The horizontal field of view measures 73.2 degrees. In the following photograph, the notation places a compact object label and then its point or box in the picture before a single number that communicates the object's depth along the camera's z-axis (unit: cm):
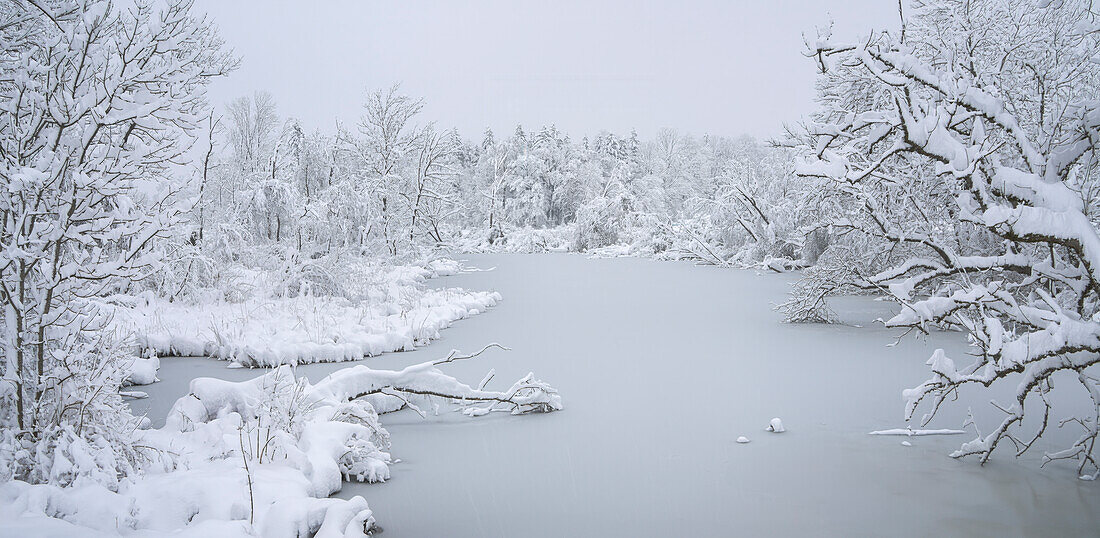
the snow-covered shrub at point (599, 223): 4556
